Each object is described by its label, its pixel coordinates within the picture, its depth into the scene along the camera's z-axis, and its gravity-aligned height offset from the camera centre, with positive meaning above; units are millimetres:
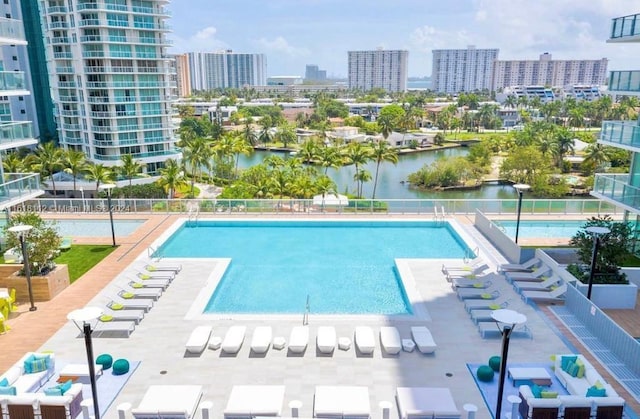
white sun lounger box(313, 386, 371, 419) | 9656 -6017
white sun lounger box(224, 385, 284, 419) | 9672 -6023
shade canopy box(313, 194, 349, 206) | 25828 -5567
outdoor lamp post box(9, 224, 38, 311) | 14083 -4787
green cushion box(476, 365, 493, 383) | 11047 -6077
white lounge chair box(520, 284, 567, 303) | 15531 -6187
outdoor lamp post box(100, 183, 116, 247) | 19558 -3886
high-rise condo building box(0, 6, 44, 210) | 19359 -1520
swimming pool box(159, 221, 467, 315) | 16438 -6608
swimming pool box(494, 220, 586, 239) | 22234 -6045
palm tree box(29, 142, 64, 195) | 43119 -5920
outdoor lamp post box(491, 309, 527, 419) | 8520 -3918
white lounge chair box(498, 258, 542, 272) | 17784 -6087
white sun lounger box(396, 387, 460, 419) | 9664 -6035
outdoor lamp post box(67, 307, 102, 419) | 8711 -3993
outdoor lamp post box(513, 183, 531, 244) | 19152 -3576
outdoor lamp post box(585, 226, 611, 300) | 13570 -4075
